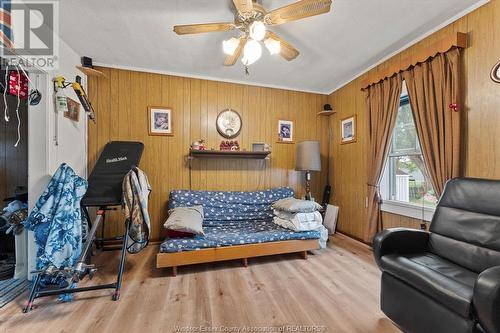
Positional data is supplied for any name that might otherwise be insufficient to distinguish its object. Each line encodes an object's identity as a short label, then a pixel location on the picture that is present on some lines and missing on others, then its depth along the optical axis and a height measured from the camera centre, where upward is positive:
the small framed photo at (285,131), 3.69 +0.56
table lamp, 3.24 +0.11
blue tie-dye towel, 1.74 -0.48
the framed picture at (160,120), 3.11 +0.61
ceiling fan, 1.49 +1.06
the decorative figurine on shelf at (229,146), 3.32 +0.28
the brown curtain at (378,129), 2.55 +0.44
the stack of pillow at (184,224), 2.22 -0.62
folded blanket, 2.66 -0.70
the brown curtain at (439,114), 1.93 +0.48
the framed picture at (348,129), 3.29 +0.55
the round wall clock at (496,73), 1.69 +0.71
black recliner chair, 1.05 -0.62
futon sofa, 2.23 -0.81
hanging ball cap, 2.00 +0.60
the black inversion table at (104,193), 1.73 -0.29
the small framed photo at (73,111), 2.41 +0.60
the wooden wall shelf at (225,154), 3.12 +0.15
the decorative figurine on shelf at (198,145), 3.10 +0.27
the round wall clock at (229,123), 3.38 +0.63
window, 2.44 -0.06
